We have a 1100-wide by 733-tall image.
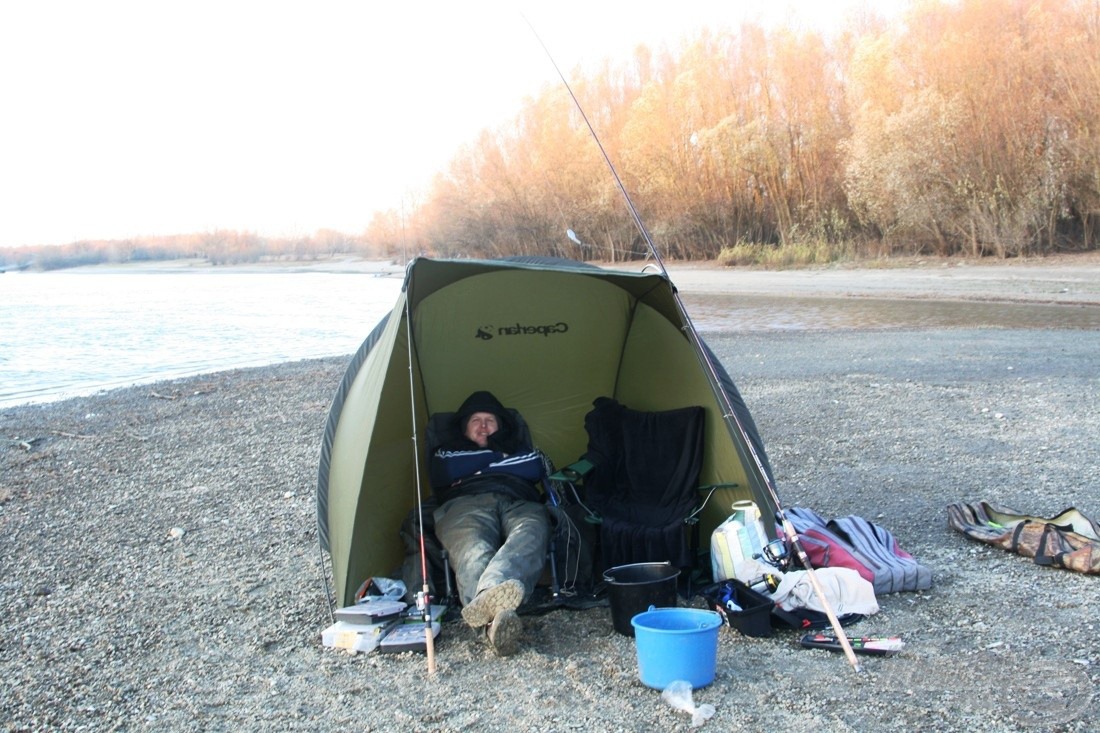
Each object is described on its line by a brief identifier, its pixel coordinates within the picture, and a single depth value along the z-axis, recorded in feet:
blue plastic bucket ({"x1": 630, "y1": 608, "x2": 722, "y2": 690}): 10.92
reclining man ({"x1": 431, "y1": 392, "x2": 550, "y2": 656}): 12.43
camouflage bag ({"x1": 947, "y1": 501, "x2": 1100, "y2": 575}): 14.49
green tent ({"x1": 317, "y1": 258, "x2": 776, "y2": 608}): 15.16
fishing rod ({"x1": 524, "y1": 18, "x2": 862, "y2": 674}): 12.80
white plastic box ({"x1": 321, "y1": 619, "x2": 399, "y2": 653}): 12.76
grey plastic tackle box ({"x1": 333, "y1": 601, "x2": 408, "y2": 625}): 13.17
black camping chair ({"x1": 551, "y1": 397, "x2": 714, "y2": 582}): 15.24
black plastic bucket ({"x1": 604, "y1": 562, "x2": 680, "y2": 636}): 12.98
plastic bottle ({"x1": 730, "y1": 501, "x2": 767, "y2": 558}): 14.44
